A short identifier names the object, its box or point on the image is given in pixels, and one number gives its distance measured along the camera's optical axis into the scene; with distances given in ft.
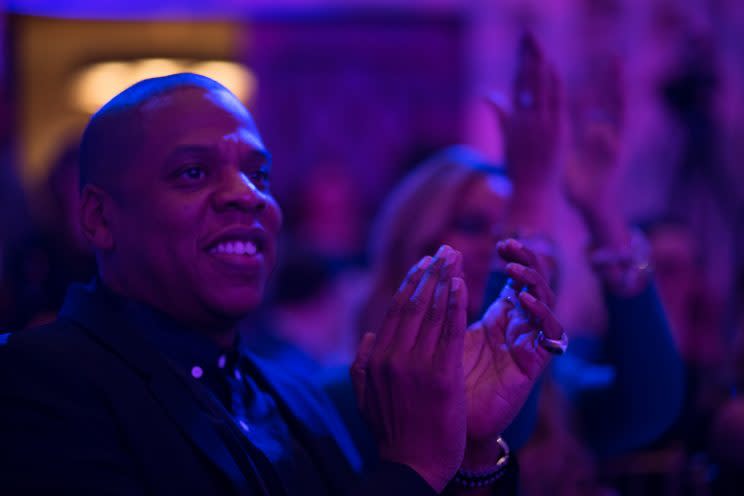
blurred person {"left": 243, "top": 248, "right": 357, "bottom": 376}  15.50
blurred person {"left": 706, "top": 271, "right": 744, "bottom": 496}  9.71
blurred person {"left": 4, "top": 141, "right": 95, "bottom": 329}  10.35
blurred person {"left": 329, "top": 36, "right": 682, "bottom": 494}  9.76
